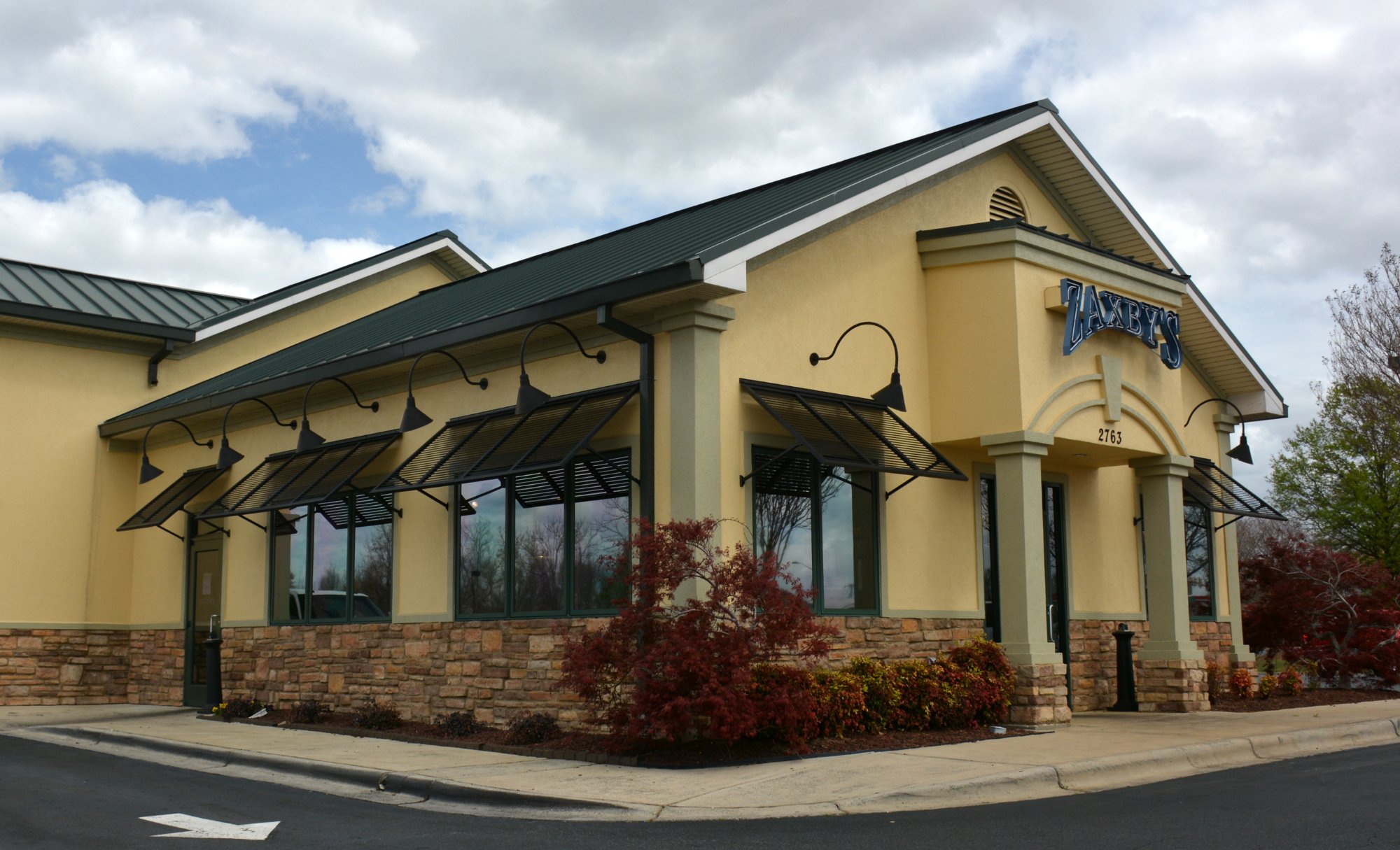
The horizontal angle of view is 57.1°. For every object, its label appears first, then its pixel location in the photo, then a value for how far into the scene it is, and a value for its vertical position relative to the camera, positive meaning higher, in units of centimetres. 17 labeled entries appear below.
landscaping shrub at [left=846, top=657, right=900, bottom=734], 1248 -102
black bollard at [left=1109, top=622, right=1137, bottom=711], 1622 -113
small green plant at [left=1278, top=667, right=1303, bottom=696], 1809 -137
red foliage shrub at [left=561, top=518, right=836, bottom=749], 1086 -44
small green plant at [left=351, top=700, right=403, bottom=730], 1454 -138
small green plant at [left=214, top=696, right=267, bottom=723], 1661 -145
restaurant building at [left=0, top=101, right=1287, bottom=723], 1294 +163
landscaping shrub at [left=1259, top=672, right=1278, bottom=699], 1795 -141
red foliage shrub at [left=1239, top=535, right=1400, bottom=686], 1930 -41
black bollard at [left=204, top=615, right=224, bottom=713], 1747 -107
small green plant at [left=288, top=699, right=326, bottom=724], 1544 -140
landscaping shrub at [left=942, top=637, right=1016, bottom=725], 1336 -95
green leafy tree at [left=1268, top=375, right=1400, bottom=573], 3053 +274
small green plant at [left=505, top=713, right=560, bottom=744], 1266 -135
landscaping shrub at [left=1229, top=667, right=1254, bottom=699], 1778 -136
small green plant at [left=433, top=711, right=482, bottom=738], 1356 -139
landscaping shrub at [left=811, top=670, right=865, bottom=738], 1191 -105
